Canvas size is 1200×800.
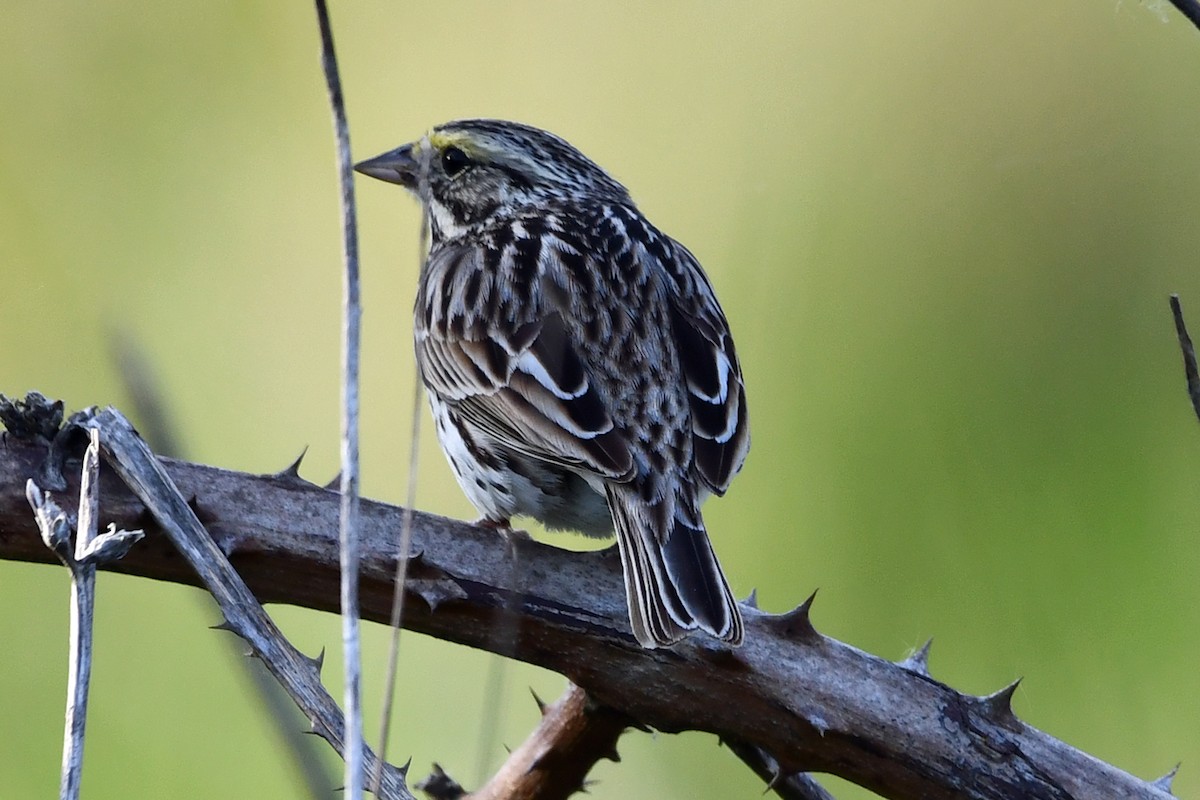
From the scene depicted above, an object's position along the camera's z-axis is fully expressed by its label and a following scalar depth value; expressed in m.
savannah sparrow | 3.07
